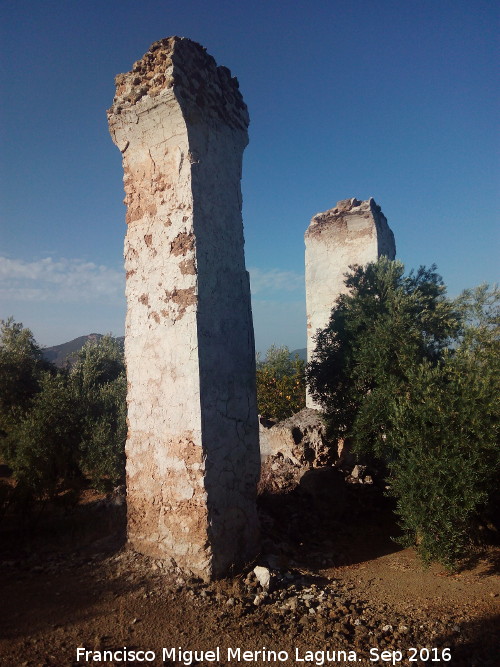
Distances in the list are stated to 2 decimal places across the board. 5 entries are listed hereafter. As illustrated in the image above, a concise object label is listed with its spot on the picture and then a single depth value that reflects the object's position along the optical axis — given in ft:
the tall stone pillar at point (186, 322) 15.70
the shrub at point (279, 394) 44.93
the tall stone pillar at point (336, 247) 34.55
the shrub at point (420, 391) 16.74
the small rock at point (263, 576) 14.92
